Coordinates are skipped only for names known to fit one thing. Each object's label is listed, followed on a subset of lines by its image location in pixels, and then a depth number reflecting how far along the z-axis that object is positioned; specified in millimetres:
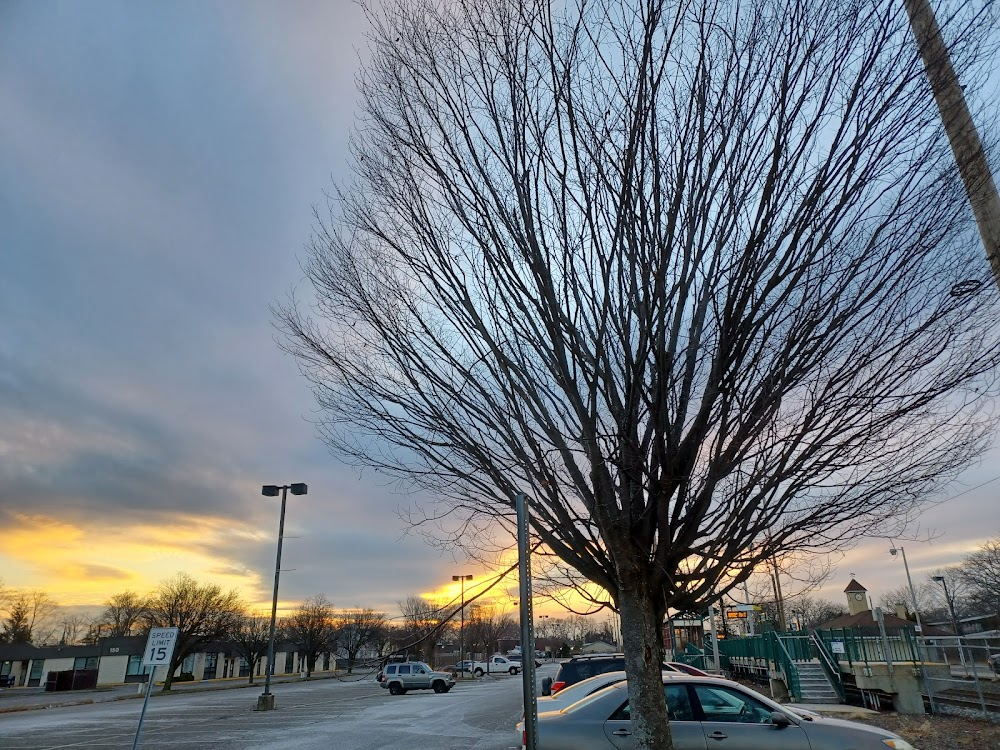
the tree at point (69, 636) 106875
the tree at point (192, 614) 46500
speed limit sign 10586
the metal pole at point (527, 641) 3203
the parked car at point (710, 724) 6664
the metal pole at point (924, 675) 14383
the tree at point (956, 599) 75312
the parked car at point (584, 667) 13266
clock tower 69875
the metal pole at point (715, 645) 25234
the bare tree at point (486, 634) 84500
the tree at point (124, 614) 86625
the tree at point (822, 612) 83369
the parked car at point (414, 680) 34969
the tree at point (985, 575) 63188
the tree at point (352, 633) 74762
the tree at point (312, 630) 70750
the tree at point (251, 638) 58375
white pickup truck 62406
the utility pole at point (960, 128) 4051
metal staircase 18188
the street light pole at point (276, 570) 23625
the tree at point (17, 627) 77812
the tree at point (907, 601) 92250
